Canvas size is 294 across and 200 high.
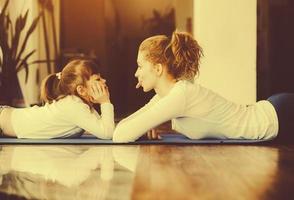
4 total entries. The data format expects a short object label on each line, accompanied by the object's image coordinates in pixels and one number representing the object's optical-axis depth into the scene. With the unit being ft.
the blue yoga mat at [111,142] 8.27
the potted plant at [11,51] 12.98
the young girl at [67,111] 8.30
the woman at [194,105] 8.18
